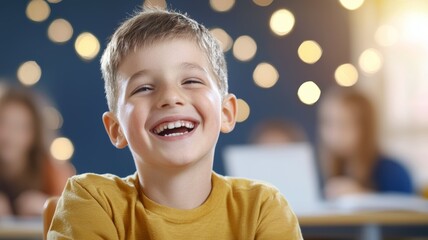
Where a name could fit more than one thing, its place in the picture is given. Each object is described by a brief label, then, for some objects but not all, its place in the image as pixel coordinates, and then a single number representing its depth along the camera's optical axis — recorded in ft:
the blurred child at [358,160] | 10.84
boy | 3.06
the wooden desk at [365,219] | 7.94
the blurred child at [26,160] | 9.87
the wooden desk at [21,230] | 7.61
